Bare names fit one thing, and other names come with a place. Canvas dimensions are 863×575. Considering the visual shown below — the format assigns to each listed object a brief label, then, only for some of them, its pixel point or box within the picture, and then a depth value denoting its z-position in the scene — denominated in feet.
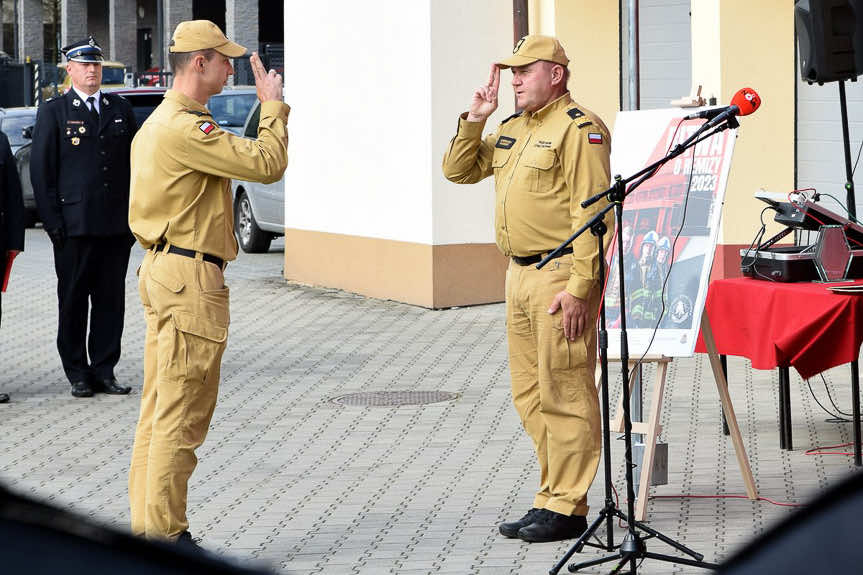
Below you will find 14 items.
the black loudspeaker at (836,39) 58.47
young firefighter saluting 32.38
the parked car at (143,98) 128.38
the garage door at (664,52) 83.08
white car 110.62
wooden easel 37.50
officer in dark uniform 57.95
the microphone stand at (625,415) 31.22
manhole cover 57.06
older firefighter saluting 34.39
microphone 31.95
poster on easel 38.28
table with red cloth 42.20
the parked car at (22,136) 131.87
